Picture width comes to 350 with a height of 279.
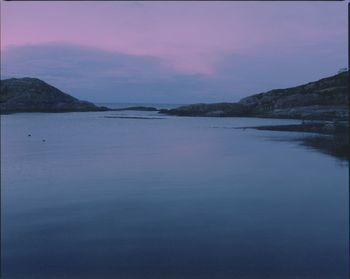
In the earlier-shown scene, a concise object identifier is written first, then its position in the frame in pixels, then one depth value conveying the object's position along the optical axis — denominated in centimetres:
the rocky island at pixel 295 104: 7056
